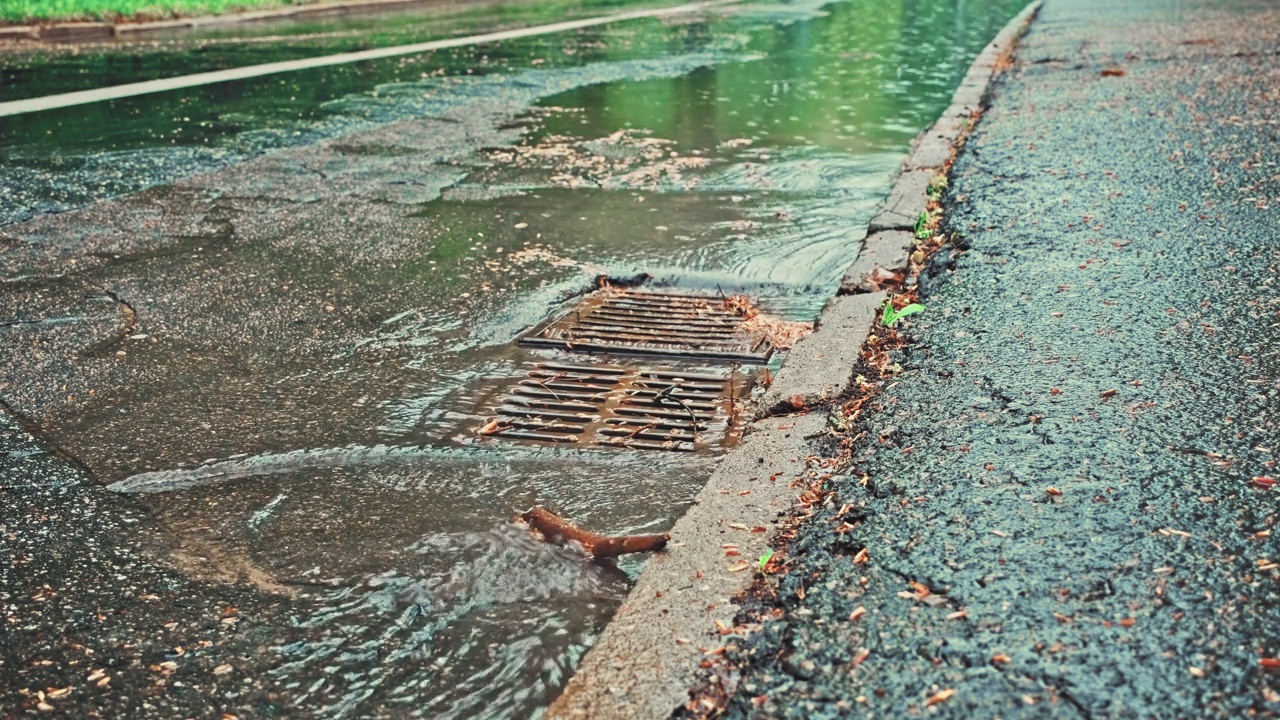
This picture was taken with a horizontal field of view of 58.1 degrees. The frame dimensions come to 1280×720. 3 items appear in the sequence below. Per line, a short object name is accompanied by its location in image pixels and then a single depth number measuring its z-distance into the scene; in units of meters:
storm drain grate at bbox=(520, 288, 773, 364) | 3.93
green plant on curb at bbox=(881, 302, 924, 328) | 3.83
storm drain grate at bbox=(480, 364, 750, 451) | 3.28
